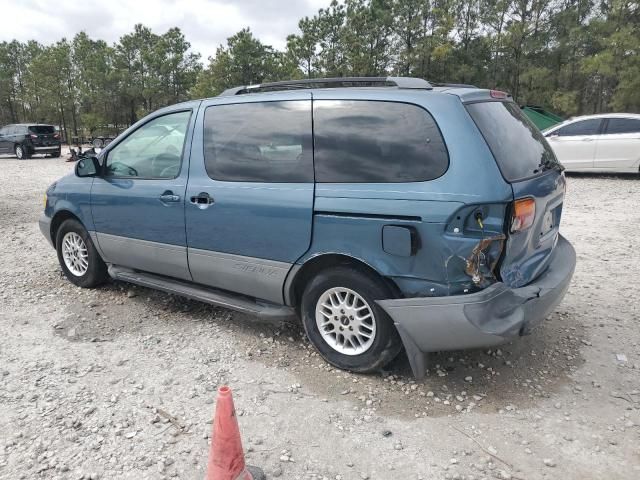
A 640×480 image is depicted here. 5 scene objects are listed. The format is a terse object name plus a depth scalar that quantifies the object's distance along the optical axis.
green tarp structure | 16.57
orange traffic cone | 2.13
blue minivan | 2.77
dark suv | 21.73
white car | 11.40
